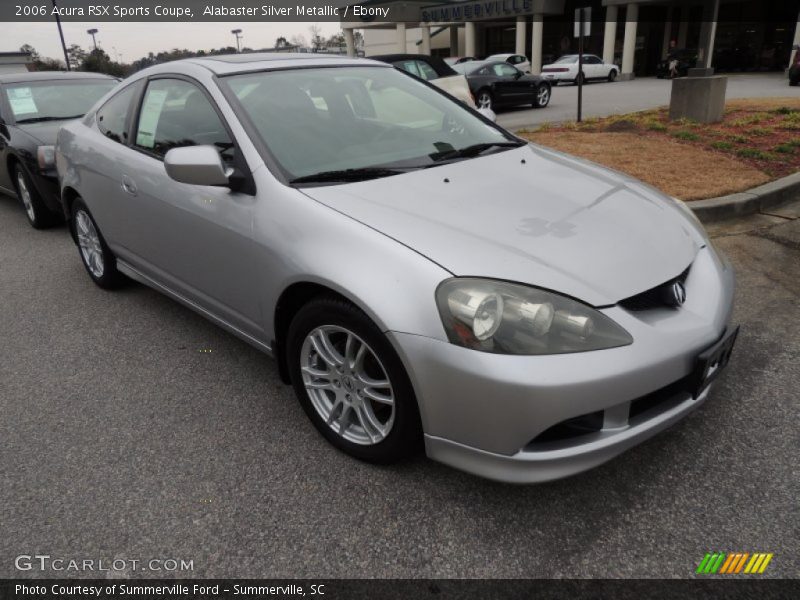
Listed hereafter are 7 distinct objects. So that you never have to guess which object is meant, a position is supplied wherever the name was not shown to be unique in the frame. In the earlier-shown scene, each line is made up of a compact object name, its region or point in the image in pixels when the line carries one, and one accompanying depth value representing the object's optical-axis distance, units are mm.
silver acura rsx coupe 1979
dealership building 32250
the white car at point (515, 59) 25584
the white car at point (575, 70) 28344
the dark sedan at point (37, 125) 5984
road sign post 10197
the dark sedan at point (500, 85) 15843
